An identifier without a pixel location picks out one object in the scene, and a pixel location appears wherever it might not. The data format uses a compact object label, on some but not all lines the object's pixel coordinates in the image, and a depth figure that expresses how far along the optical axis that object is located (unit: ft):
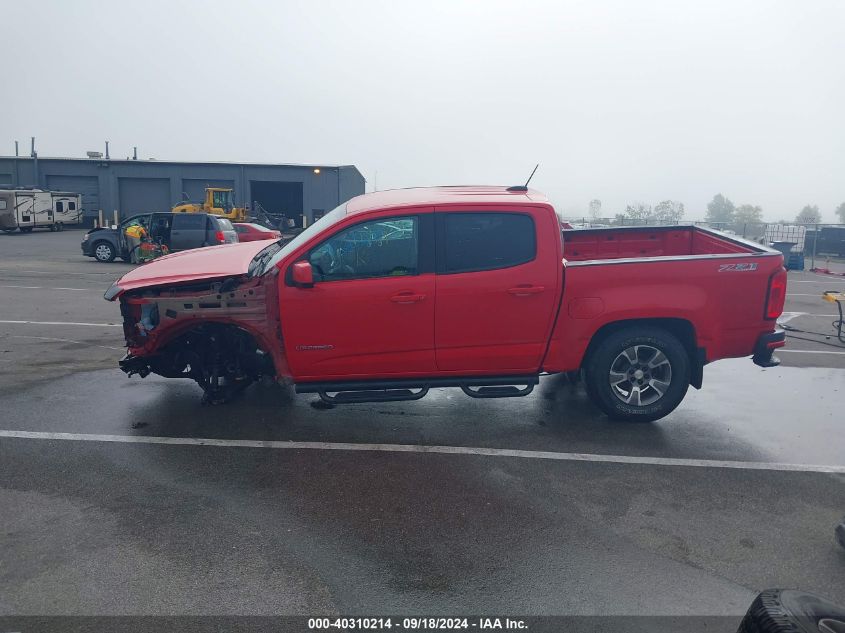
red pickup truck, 18.06
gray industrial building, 143.74
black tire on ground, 6.40
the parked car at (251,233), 77.36
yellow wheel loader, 110.52
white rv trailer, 109.50
